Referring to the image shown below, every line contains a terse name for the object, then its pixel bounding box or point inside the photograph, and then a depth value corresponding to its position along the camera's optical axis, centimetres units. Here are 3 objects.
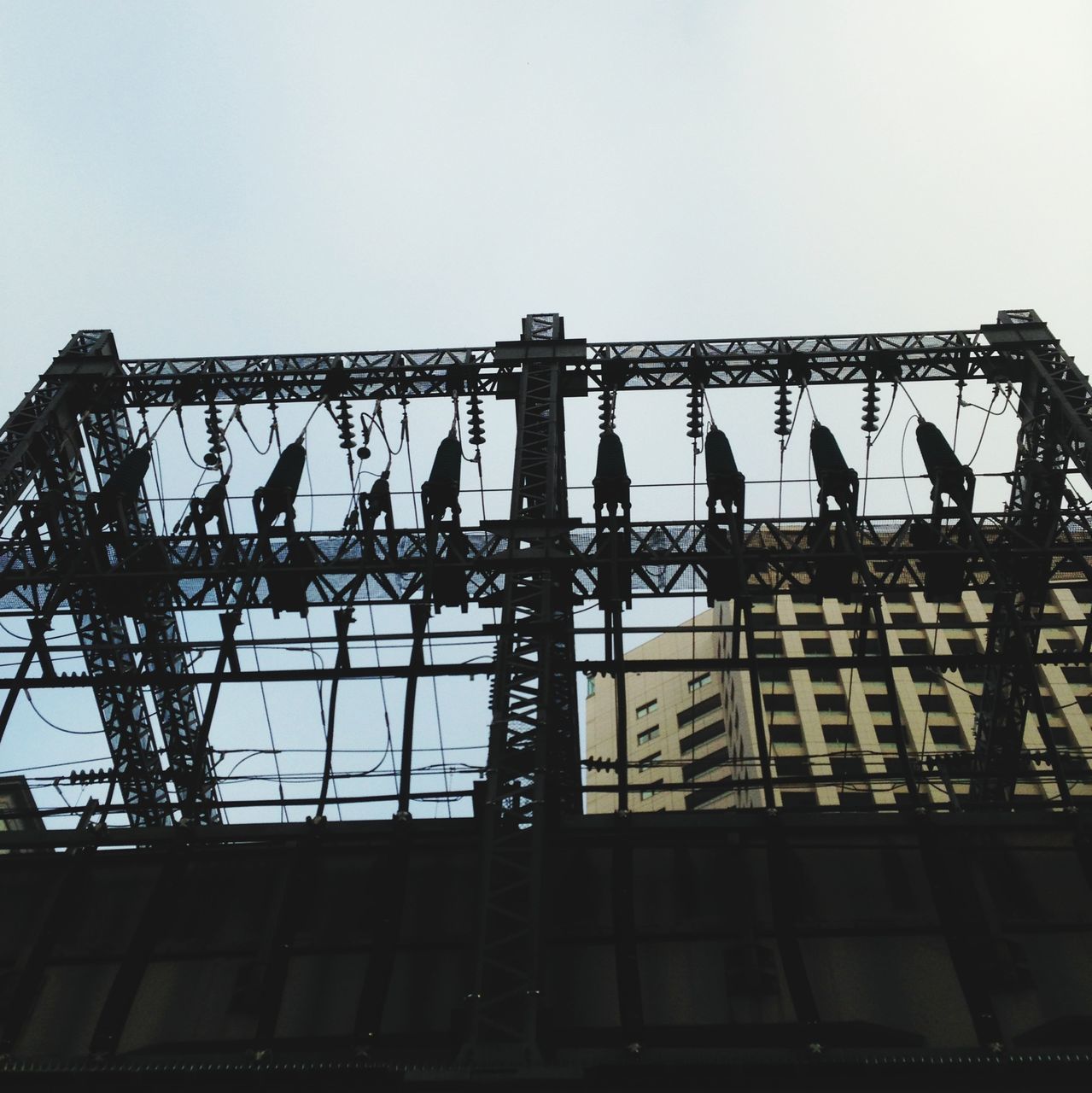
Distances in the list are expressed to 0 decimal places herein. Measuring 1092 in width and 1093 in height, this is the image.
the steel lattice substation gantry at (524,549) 1490
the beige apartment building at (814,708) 4656
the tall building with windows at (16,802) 2305
